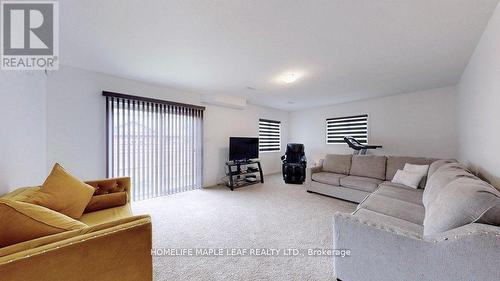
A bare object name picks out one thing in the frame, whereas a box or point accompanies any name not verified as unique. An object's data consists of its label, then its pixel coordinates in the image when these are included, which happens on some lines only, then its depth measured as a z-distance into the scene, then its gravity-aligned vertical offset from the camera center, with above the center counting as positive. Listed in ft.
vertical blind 10.10 -0.05
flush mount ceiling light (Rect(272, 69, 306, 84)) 9.29 +3.58
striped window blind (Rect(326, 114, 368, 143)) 15.34 +1.17
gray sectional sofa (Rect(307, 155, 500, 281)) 2.95 -1.96
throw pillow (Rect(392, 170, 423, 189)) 8.69 -1.88
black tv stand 14.14 -2.83
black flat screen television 14.42 -0.52
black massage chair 15.33 -1.95
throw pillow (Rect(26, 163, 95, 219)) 4.67 -1.38
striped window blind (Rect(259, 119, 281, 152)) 18.81 +0.76
